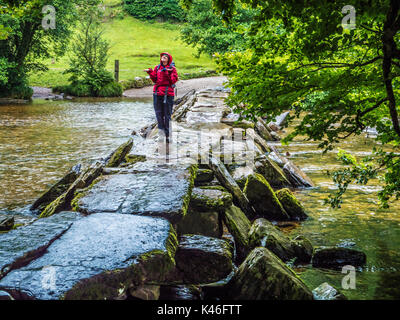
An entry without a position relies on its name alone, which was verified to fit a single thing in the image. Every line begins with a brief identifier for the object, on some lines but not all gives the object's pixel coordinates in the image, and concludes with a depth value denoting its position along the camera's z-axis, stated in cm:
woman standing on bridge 947
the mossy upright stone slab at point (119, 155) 874
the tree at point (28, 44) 2891
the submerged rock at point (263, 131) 1608
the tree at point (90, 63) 3444
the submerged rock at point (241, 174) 877
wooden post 3742
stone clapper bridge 381
